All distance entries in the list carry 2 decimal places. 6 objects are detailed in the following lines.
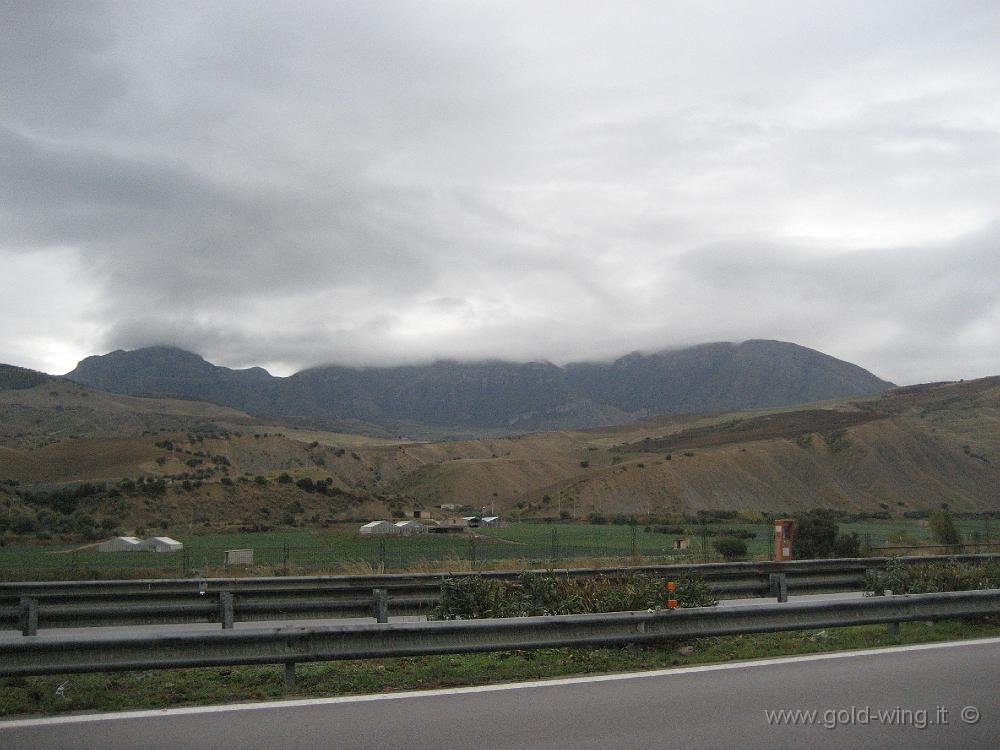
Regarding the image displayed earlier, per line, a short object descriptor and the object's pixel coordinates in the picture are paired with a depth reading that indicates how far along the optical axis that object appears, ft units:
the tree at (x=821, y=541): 109.40
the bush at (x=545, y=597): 39.29
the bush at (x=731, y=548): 112.06
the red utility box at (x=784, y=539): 81.25
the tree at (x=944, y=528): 111.65
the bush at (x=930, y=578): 46.65
